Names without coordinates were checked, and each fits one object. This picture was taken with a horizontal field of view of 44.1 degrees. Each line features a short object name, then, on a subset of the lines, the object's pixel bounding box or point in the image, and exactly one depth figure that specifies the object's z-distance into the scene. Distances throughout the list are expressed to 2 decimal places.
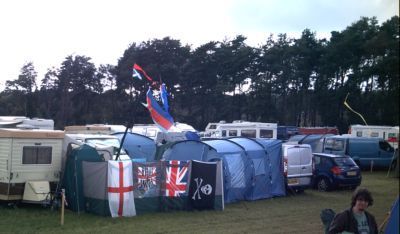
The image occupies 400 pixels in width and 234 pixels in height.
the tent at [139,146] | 19.39
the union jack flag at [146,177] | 12.67
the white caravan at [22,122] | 20.49
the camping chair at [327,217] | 6.47
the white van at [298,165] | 17.02
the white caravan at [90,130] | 22.05
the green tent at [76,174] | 12.67
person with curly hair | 5.31
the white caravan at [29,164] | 12.76
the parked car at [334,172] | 18.61
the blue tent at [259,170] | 15.93
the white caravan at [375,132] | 29.88
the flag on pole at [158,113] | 15.03
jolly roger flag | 13.27
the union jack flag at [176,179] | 13.11
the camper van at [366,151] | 27.36
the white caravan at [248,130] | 32.34
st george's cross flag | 12.05
